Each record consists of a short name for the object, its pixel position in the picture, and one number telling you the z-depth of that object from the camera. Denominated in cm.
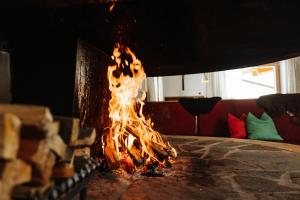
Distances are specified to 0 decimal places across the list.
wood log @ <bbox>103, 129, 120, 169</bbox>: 227
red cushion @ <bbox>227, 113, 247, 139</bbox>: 433
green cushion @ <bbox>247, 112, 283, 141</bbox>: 416
